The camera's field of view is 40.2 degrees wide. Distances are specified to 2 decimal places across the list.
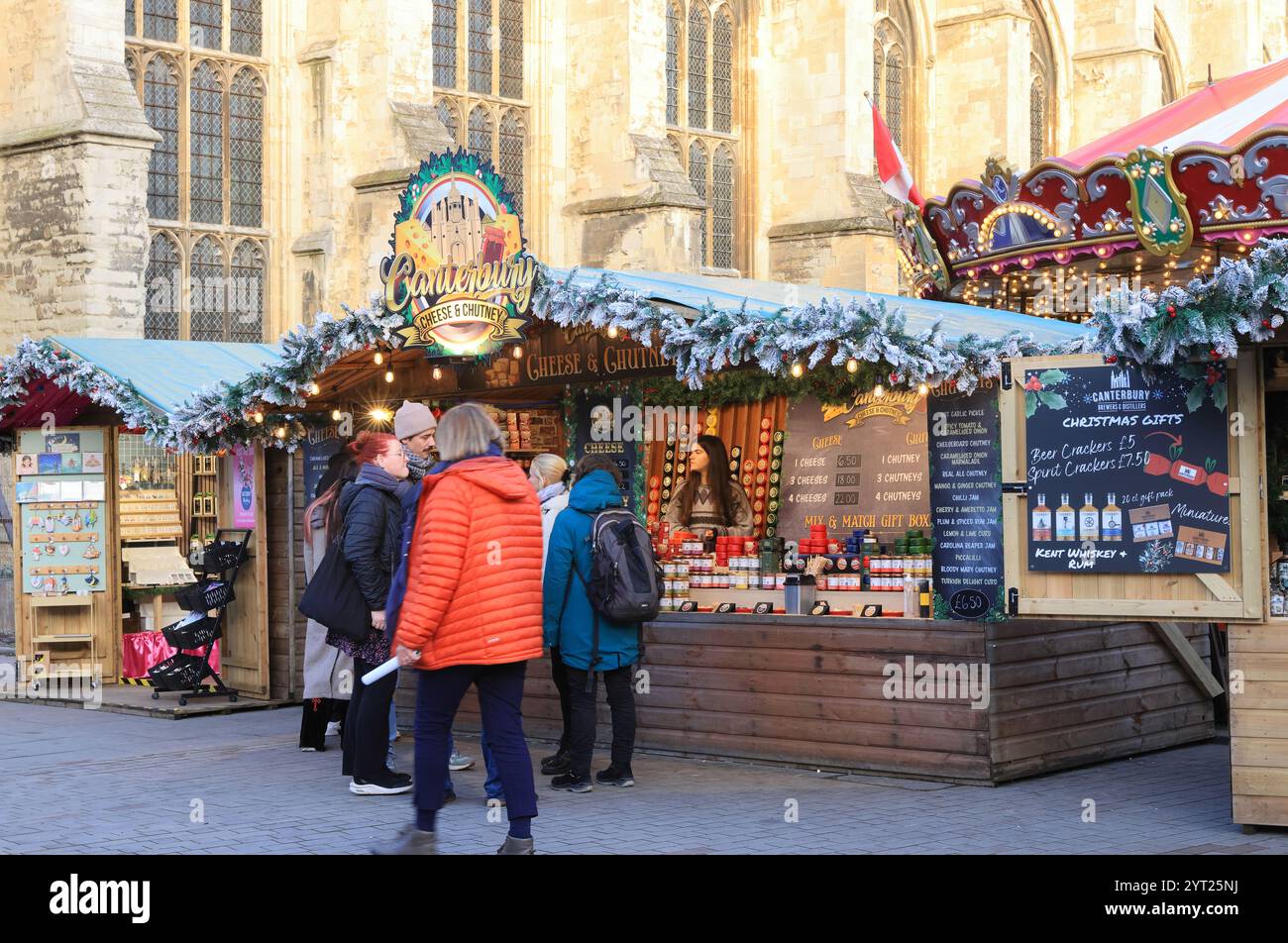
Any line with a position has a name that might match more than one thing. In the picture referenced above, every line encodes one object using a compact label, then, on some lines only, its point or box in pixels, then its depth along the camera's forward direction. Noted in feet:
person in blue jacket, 27.81
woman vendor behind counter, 35.96
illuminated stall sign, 33.58
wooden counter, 28.84
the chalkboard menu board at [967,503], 29.45
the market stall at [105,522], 41.42
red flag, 40.42
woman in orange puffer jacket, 21.72
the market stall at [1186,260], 24.43
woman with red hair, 27.78
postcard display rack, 44.19
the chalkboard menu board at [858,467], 33.22
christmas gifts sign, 25.18
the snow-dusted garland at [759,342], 23.79
